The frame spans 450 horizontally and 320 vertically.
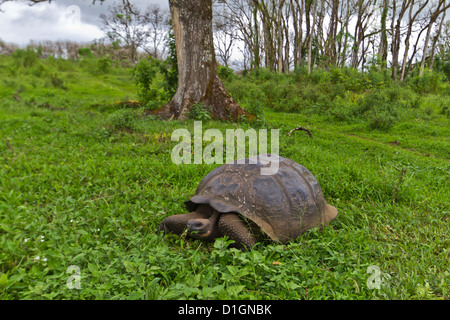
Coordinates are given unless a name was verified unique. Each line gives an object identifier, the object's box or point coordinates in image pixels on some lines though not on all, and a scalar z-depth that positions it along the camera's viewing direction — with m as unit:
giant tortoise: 2.60
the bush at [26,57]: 17.67
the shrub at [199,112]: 7.64
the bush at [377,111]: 7.56
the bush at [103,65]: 21.66
